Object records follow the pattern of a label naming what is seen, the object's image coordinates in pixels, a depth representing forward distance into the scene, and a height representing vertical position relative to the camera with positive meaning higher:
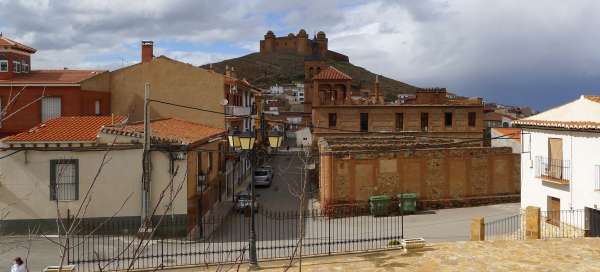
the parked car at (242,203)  27.52 -3.16
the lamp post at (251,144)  14.06 -0.11
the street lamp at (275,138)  14.44 +0.04
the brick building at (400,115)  44.41 +1.97
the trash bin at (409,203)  27.50 -3.16
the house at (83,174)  20.30 -1.28
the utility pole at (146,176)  20.16 -1.33
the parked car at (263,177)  37.22 -2.55
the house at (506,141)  32.81 -0.12
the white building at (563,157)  18.55 -0.66
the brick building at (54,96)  30.92 +2.50
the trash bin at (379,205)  26.70 -3.16
